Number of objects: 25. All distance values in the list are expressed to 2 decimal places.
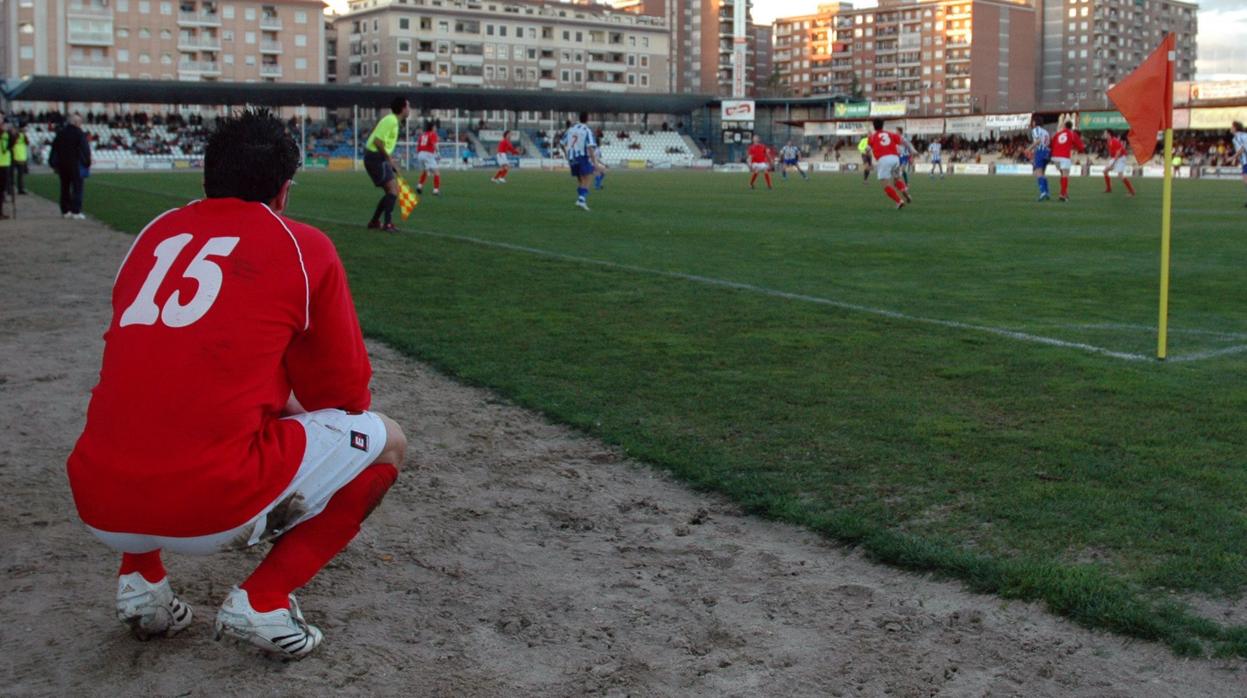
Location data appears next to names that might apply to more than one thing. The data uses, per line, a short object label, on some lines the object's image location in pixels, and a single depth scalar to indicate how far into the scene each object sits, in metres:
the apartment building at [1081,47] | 186.38
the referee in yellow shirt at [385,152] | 17.61
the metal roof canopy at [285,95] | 78.94
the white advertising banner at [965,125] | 78.94
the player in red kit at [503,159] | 41.19
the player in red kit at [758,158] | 41.16
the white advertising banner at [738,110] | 98.88
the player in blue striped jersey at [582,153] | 26.22
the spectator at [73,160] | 22.00
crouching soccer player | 3.02
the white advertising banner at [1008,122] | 75.06
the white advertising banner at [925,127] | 82.75
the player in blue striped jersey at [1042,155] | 30.45
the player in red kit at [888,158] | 27.39
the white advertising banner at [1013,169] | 63.17
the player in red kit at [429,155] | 32.94
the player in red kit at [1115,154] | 33.88
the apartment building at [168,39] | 99.50
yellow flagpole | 7.76
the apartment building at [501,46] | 119.12
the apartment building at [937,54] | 171.12
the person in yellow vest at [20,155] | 28.33
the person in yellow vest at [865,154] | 45.06
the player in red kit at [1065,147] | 32.00
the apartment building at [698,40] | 153.12
